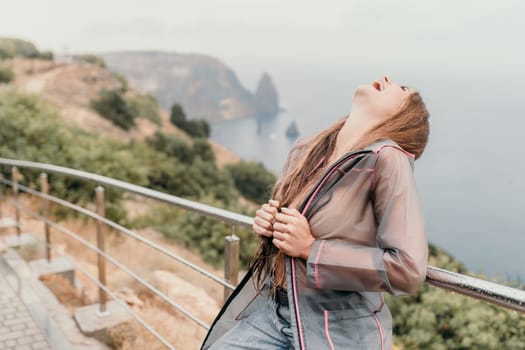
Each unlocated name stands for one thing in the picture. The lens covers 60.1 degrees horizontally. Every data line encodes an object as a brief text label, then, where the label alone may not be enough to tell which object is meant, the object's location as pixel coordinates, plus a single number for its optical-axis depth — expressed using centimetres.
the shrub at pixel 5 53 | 5768
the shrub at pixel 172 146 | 4059
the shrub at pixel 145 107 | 5269
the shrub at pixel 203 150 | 4492
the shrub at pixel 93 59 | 6916
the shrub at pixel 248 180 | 4587
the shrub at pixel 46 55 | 6550
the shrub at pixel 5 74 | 3969
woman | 110
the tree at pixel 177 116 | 6191
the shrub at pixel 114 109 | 4729
